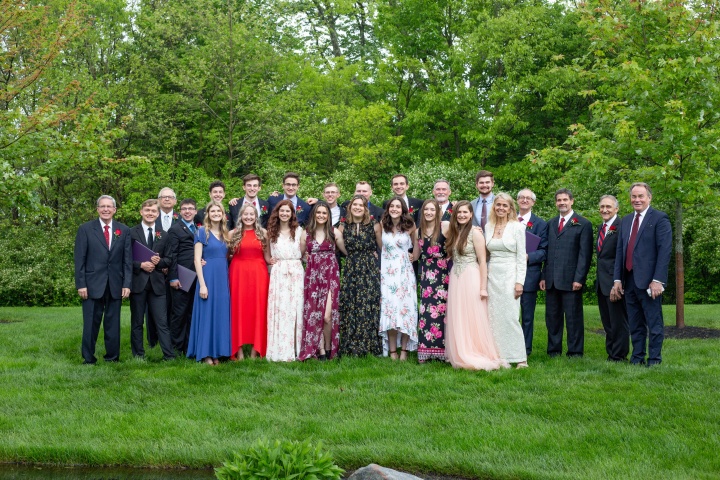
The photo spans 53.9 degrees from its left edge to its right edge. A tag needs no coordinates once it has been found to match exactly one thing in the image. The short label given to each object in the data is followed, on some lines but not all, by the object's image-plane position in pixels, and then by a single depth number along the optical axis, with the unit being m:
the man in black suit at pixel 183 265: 9.50
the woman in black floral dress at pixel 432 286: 8.81
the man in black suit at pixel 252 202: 9.48
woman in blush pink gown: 8.52
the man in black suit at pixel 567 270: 9.06
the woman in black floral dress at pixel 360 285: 9.02
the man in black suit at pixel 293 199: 9.54
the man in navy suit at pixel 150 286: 9.23
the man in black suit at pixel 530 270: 9.35
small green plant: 3.93
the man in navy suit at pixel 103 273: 8.98
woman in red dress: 9.10
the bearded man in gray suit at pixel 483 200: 9.45
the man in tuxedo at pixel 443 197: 9.36
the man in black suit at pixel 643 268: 8.23
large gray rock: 4.17
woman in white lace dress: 8.52
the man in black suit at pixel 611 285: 8.91
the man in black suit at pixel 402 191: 9.35
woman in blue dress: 8.95
